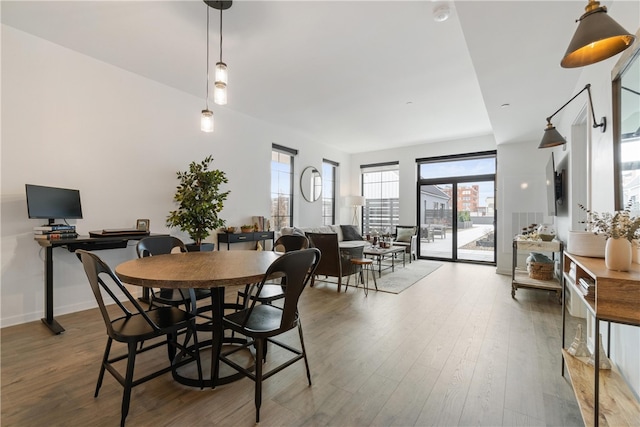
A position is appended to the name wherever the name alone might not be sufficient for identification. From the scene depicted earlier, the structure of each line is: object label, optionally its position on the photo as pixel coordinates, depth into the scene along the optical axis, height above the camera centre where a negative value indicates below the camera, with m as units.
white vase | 1.38 -0.18
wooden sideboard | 1.22 -0.65
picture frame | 3.57 -0.13
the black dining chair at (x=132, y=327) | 1.52 -0.66
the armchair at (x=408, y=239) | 6.76 -0.56
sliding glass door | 6.54 +0.19
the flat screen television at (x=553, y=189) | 3.88 +0.37
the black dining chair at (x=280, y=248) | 2.22 -0.32
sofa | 4.10 -0.62
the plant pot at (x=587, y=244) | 1.73 -0.17
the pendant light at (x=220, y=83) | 2.28 +1.05
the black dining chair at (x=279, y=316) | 1.55 -0.63
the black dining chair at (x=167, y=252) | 2.20 -0.35
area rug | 4.45 -1.10
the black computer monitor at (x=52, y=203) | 2.77 +0.11
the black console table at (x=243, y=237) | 4.47 -0.36
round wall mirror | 6.54 +0.74
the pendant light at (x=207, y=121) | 2.67 +0.88
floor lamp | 7.51 +0.38
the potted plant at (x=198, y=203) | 3.52 +0.14
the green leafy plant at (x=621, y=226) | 1.40 -0.05
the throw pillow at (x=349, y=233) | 7.04 -0.44
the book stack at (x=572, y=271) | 1.84 -0.36
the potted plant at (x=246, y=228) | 4.80 -0.23
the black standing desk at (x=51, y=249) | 2.76 -0.36
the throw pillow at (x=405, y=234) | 6.88 -0.45
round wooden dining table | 1.45 -0.32
